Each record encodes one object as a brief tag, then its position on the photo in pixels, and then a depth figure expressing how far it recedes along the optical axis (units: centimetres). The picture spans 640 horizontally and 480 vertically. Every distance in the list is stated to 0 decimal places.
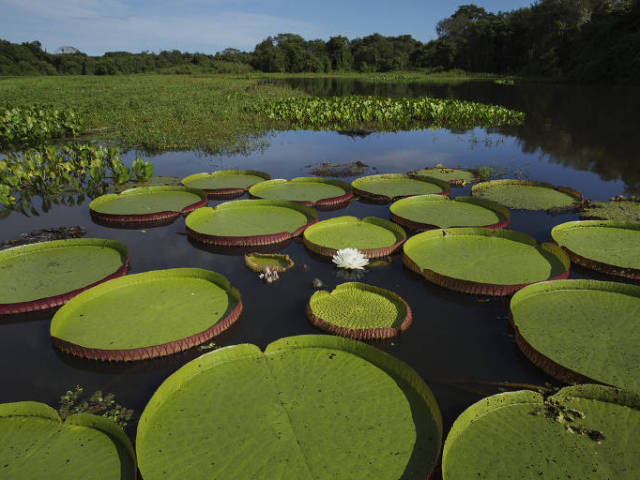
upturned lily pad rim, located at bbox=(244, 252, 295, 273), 431
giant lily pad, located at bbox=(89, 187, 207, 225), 570
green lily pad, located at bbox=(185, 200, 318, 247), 489
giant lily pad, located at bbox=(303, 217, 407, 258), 456
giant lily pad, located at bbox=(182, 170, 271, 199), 680
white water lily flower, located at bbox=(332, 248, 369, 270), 416
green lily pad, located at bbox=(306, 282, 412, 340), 320
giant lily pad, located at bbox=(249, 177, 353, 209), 633
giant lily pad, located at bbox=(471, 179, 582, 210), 614
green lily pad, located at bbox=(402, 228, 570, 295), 379
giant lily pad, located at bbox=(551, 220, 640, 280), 406
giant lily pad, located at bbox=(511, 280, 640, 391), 265
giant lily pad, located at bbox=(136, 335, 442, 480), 199
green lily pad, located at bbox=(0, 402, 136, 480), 199
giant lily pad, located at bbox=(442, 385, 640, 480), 196
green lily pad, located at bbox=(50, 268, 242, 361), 299
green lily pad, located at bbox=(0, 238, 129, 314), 362
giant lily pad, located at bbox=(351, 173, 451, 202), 668
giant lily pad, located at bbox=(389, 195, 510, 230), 526
